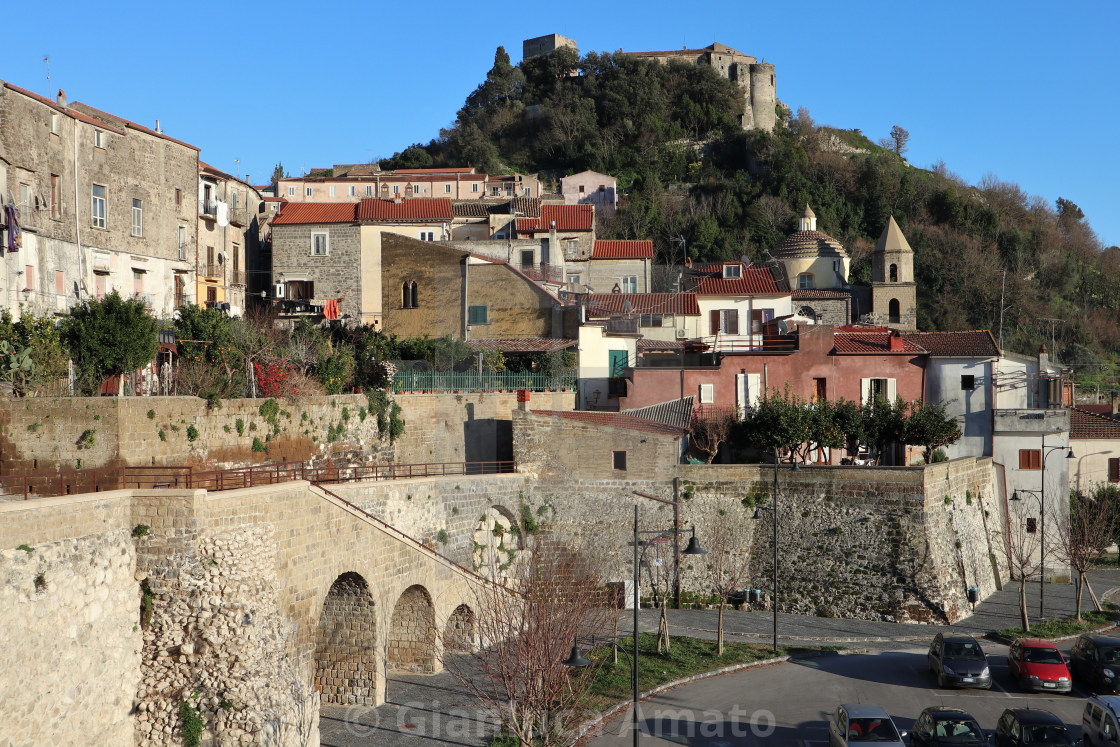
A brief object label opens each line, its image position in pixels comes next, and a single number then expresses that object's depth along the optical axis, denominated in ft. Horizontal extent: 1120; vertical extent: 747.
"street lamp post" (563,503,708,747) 52.47
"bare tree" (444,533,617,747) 62.34
